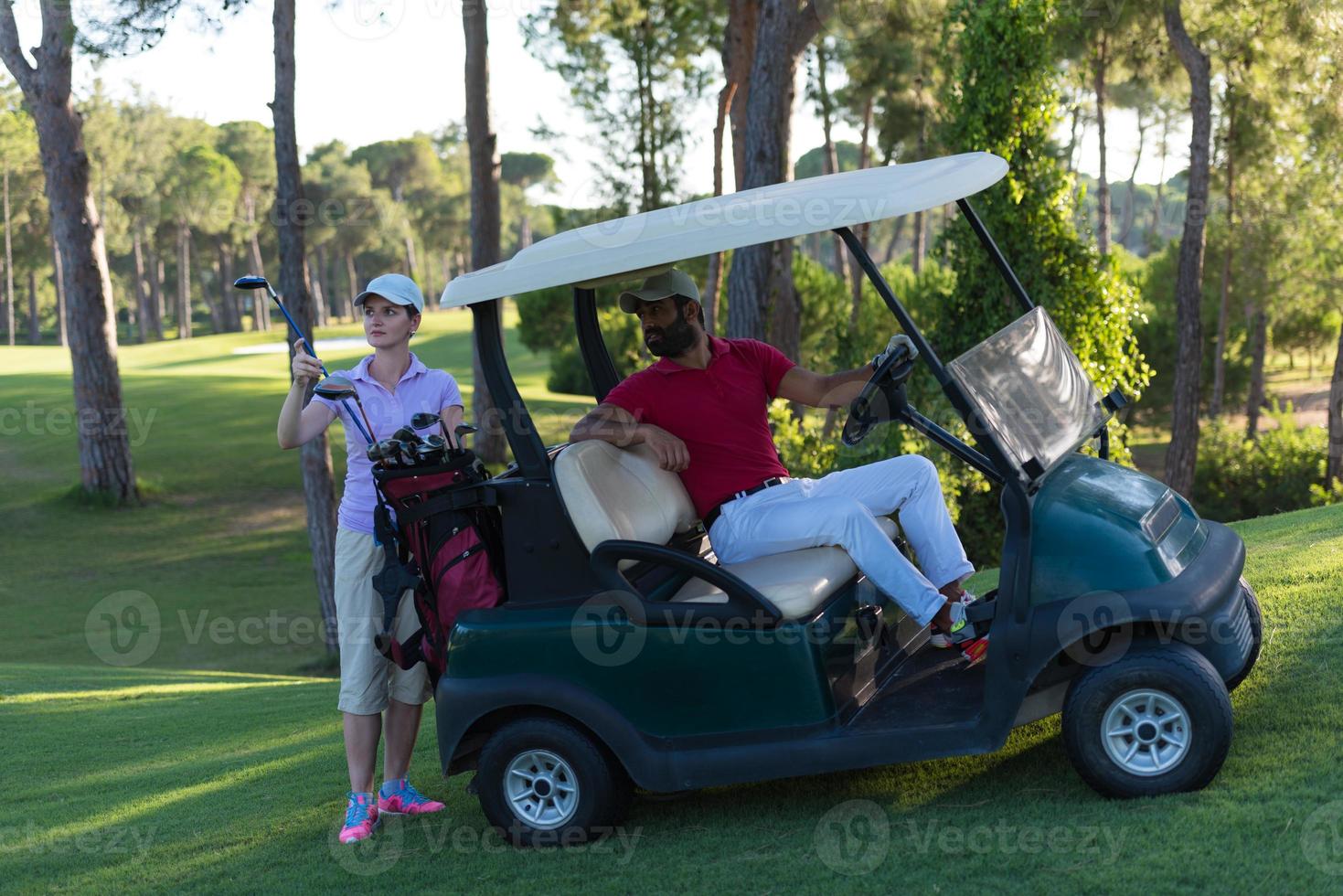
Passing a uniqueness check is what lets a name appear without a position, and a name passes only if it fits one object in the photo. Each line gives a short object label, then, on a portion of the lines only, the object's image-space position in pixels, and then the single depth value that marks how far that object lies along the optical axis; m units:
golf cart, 3.71
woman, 4.33
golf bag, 4.16
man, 4.08
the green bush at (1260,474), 16.98
